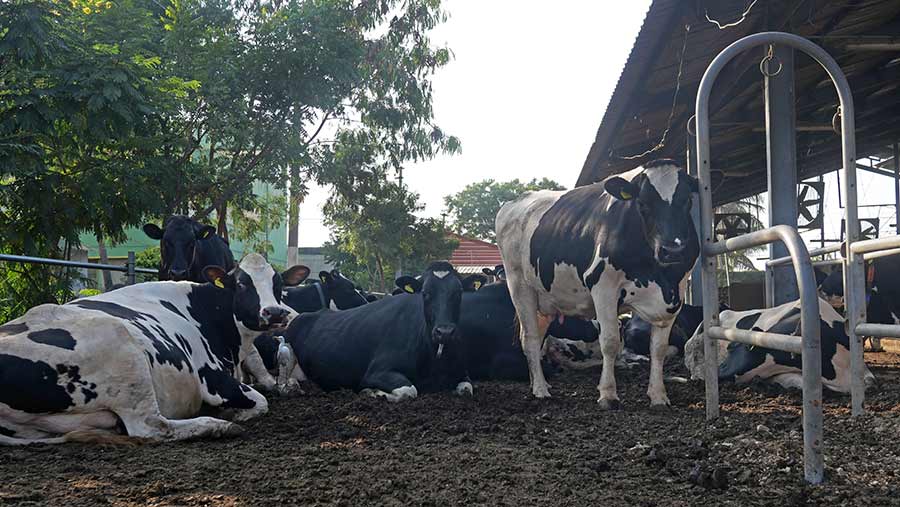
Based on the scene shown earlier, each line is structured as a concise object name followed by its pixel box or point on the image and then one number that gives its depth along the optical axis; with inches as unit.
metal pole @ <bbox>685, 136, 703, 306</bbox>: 566.6
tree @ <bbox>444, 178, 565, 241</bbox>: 3026.6
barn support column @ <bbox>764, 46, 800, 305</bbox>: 342.6
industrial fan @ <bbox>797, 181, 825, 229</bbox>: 554.3
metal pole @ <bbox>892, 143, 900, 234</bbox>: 637.7
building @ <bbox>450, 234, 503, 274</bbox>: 2428.9
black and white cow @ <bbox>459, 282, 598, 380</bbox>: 339.3
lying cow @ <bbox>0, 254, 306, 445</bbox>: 184.7
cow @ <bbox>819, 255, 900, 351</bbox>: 407.8
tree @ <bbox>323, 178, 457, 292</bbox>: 1280.8
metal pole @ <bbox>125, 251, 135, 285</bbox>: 387.6
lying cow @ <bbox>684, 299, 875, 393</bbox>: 256.4
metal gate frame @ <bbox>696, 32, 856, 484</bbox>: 159.3
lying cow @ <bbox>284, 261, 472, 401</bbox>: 291.1
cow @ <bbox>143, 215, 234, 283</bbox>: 363.3
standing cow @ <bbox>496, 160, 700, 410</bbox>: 245.1
